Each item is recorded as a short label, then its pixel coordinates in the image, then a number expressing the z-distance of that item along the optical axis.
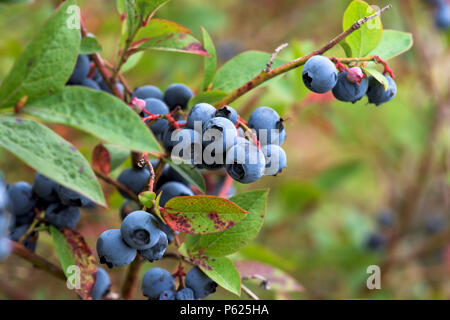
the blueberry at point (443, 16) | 0.66
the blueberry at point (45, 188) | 0.34
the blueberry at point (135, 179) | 0.34
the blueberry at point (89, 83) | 0.35
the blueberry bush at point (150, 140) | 0.30
